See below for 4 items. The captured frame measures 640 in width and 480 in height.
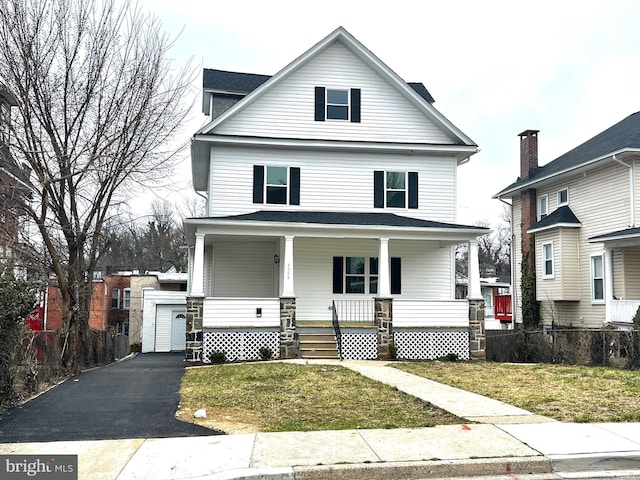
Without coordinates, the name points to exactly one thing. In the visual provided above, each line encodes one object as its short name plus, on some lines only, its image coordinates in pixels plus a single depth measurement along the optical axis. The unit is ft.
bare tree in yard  48.08
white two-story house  62.23
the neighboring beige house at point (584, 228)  67.10
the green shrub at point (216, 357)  53.06
